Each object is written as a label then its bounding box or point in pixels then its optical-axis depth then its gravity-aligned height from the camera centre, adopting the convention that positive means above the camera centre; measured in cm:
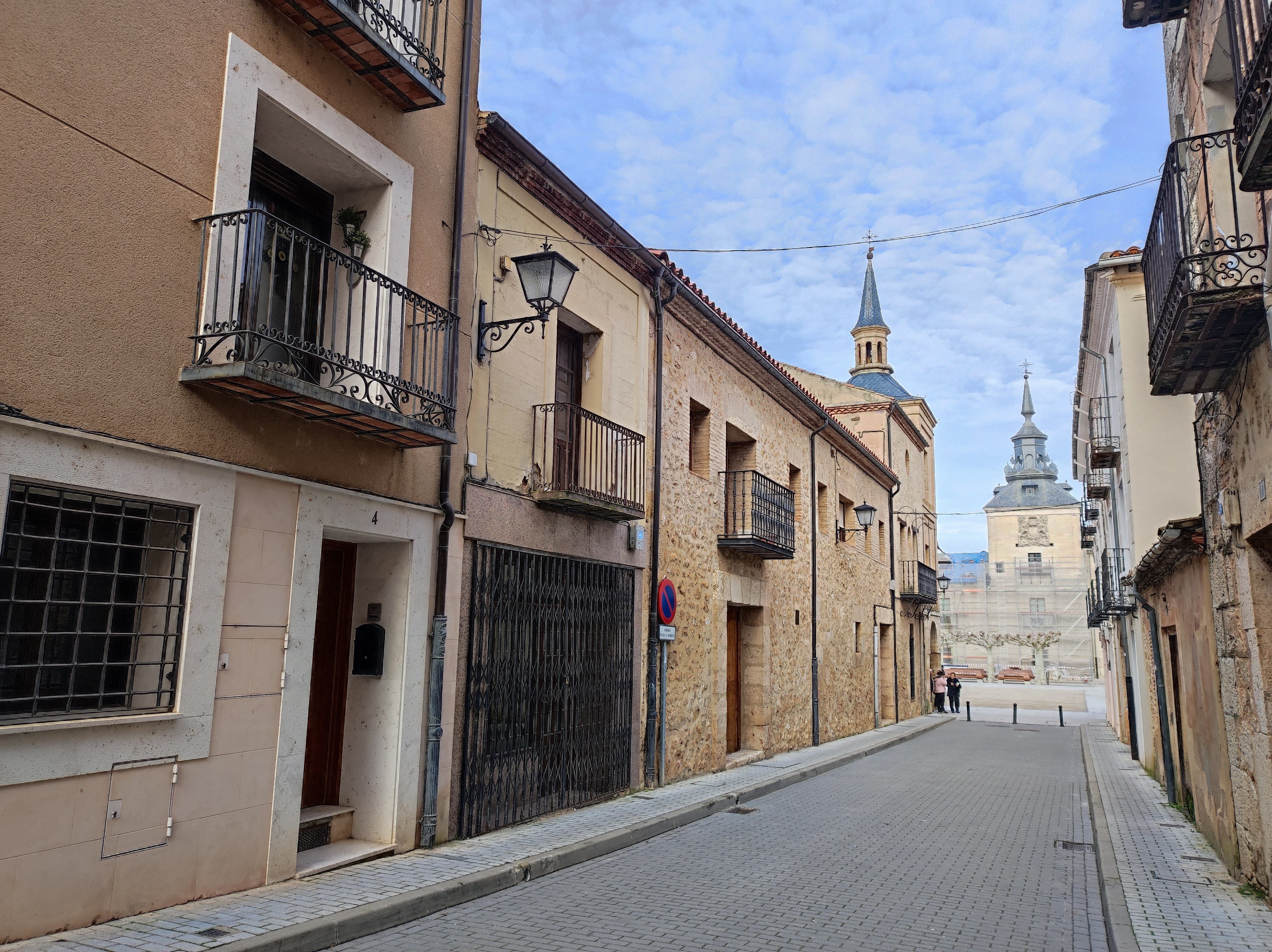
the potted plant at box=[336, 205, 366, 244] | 698 +310
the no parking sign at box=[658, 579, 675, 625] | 1077 +39
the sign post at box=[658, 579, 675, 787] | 1070 -11
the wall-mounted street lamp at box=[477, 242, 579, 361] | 756 +291
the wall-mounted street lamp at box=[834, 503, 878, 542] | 1911 +255
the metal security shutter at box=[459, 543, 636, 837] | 782 -49
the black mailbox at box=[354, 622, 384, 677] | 700 -15
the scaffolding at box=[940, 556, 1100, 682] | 5509 +137
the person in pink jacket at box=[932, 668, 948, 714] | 2817 -153
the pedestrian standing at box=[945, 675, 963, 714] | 2933 -159
